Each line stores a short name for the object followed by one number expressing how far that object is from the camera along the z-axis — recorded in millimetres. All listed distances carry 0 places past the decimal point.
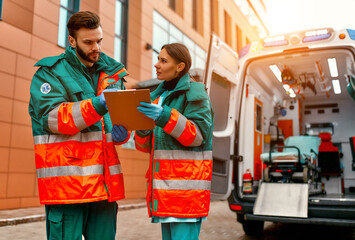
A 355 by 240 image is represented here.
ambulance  4617
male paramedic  1900
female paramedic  2018
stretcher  6070
